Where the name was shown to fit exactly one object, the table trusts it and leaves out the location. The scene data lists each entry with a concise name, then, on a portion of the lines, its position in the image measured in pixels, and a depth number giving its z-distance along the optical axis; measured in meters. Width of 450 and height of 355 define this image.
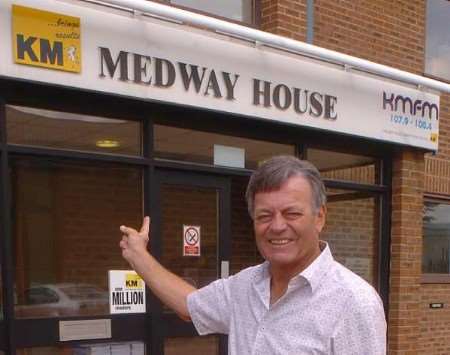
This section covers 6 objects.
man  1.58
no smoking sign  4.82
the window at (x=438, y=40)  7.02
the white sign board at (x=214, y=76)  3.79
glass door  4.56
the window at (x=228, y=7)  4.98
